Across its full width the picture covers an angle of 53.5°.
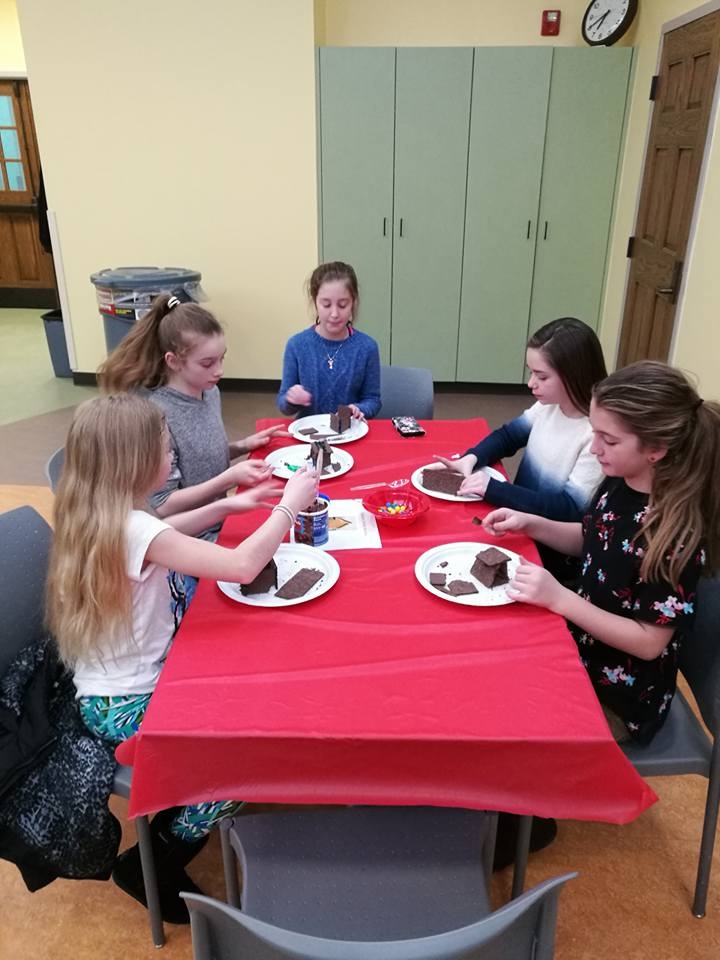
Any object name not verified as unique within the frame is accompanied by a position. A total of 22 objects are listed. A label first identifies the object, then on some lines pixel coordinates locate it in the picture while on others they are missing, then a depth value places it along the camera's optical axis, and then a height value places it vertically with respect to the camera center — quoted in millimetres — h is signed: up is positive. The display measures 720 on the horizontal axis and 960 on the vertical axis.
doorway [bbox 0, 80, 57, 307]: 7098 -328
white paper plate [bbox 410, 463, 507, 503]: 1854 -763
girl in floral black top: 1339 -649
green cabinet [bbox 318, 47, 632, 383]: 4480 -67
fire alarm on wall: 4707 +947
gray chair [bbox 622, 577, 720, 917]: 1460 -1088
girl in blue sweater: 2609 -649
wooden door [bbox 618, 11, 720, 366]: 3455 -14
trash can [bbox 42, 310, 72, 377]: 5441 -1182
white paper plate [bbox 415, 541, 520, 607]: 1411 -766
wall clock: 4340 +913
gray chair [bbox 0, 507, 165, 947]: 1489 -823
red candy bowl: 1719 -751
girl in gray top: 2008 -524
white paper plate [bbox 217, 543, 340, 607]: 1422 -772
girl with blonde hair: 1380 -688
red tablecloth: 1111 -792
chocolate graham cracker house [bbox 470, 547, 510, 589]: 1459 -742
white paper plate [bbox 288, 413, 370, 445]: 2270 -760
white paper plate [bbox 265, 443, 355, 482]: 2000 -760
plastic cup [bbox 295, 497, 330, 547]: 1623 -736
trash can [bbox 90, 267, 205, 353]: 4578 -671
